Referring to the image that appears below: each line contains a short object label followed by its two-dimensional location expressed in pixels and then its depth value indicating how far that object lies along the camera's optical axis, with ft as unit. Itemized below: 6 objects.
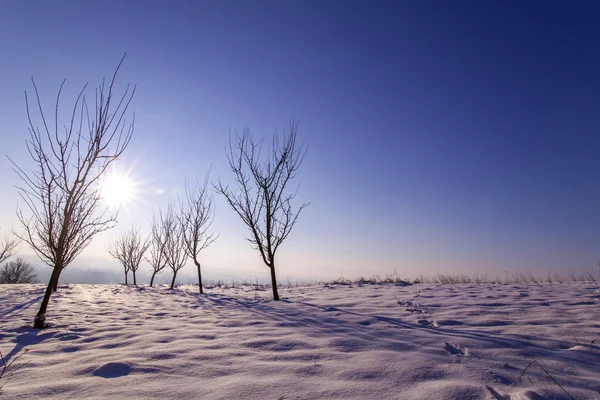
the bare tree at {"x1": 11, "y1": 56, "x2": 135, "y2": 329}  16.38
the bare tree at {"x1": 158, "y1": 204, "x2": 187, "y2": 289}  50.52
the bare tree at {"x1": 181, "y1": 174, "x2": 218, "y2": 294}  40.70
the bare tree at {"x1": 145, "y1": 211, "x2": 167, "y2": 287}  53.88
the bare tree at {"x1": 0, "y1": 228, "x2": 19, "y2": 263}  58.75
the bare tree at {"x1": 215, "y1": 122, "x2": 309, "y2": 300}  27.14
